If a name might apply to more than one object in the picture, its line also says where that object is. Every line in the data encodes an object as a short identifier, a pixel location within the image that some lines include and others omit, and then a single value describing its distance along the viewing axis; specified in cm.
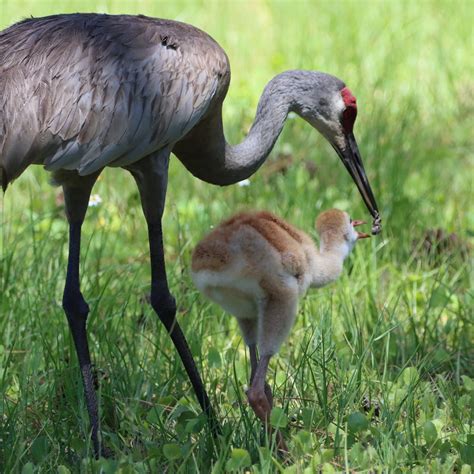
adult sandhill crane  722
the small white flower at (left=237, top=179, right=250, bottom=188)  1009
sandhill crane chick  739
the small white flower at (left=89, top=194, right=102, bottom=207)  973
